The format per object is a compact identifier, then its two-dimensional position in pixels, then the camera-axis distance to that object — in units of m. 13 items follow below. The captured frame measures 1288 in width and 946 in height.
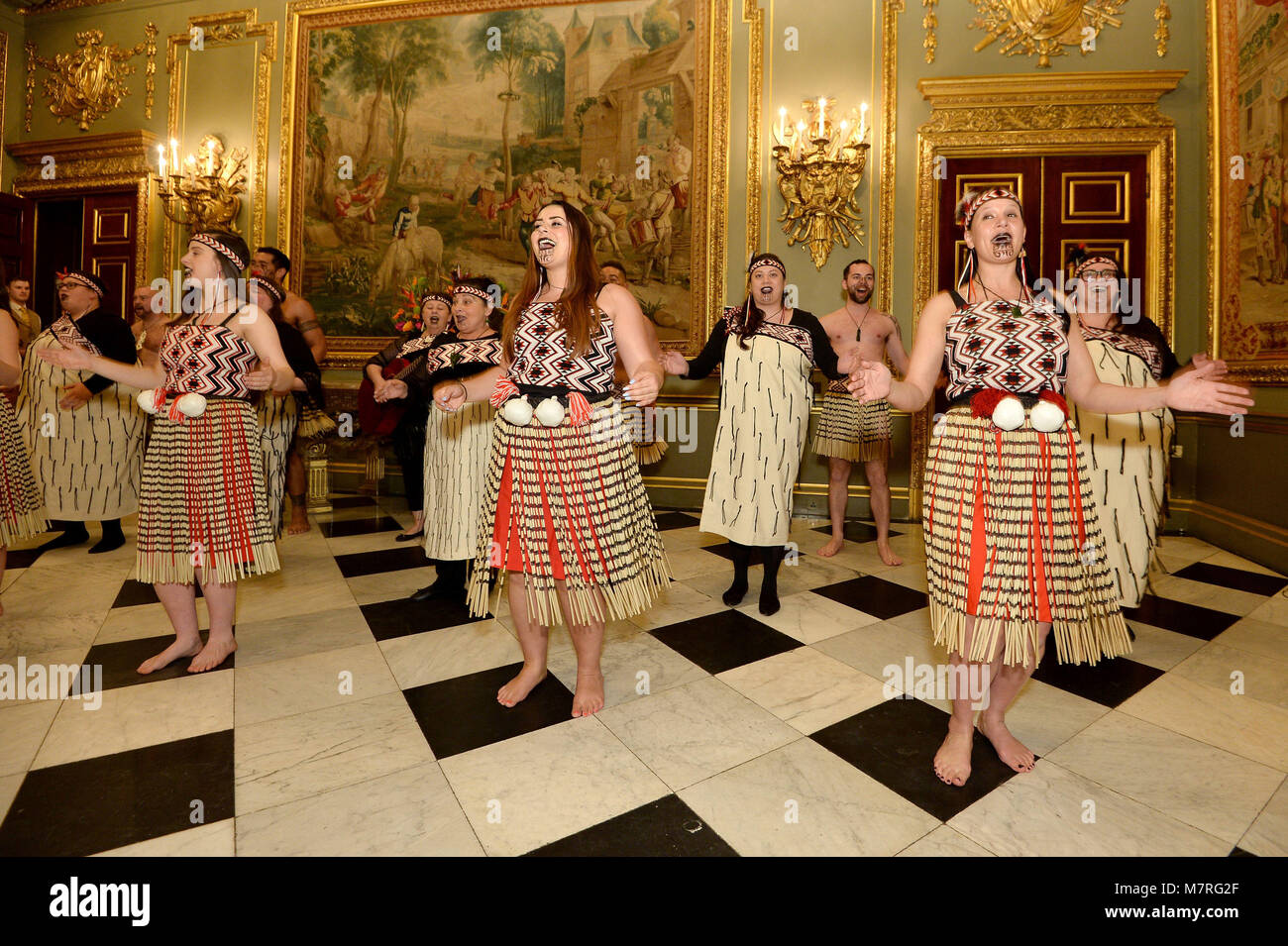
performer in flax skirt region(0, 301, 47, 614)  2.69
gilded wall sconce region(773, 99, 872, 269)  5.30
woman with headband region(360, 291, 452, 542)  3.19
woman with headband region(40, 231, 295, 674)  2.17
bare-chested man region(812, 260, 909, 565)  4.08
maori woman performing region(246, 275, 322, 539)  3.17
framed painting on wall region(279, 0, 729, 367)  5.68
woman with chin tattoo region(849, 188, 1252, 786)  1.59
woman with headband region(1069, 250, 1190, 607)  2.50
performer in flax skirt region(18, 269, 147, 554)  3.86
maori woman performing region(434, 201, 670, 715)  1.89
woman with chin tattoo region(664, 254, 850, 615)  3.00
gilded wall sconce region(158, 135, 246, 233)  6.41
